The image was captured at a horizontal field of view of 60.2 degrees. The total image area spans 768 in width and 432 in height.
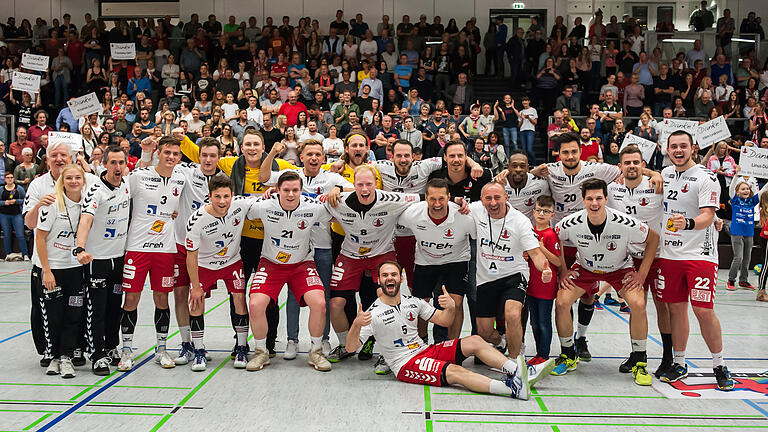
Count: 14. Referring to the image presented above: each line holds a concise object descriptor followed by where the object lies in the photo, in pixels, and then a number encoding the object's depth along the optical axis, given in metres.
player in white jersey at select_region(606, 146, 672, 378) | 6.95
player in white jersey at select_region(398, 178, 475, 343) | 7.16
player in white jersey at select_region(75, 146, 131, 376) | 6.81
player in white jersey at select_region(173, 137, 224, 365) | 7.32
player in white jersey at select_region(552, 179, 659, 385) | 6.80
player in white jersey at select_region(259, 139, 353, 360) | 7.56
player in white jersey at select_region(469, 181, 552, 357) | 6.87
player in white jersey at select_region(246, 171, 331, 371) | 7.11
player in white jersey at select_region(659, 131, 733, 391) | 6.52
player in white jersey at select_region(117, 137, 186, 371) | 7.02
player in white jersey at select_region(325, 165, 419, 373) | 7.28
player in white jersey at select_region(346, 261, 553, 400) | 6.37
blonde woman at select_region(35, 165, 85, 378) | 6.55
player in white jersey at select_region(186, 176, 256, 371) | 6.95
